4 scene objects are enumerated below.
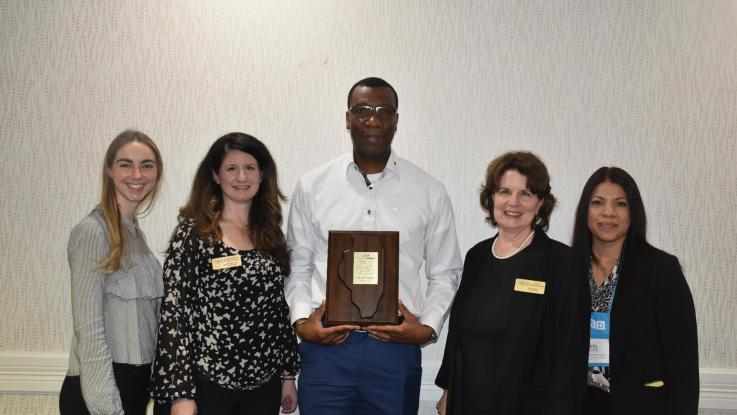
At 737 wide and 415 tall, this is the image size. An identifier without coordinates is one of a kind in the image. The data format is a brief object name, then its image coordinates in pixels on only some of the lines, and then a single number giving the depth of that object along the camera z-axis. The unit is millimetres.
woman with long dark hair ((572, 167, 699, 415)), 2145
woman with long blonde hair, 2027
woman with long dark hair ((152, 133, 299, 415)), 2111
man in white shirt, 2316
